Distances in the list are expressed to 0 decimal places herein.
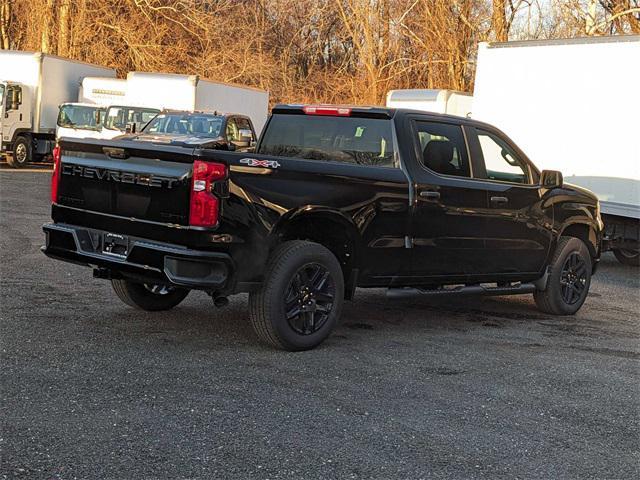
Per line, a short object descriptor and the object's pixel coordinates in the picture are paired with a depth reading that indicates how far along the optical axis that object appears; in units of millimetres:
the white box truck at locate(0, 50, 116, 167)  26516
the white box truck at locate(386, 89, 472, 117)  23809
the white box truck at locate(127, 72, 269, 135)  27234
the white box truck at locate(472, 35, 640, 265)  12531
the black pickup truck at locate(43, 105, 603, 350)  6090
